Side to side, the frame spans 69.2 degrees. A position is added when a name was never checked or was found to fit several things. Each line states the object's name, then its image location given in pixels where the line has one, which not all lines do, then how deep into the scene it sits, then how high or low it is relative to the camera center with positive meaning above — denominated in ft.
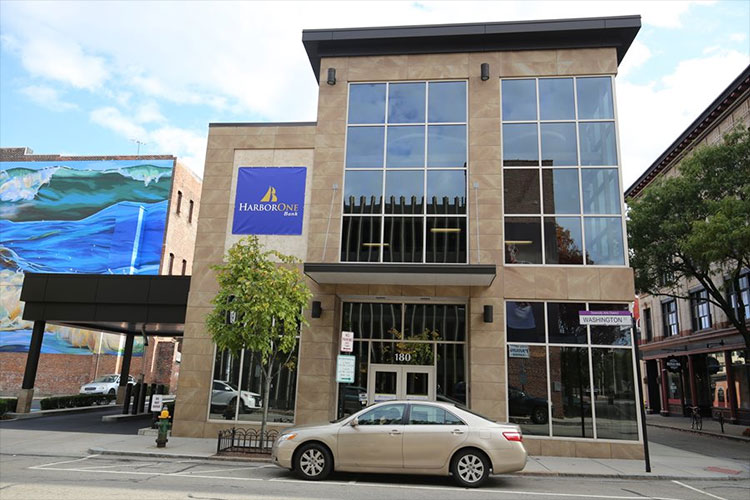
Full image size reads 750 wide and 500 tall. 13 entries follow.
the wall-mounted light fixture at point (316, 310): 55.62 +6.77
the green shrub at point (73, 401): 80.34 -4.94
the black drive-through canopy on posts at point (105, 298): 64.28 +8.52
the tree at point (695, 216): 65.36 +25.95
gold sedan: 33.55 -3.91
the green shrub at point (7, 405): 70.13 -4.90
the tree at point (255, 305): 45.47 +5.79
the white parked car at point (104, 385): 122.31 -3.38
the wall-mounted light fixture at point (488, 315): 53.16 +6.61
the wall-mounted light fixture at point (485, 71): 59.06 +33.08
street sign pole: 42.27 +1.00
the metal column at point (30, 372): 71.97 -0.60
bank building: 52.03 +15.74
